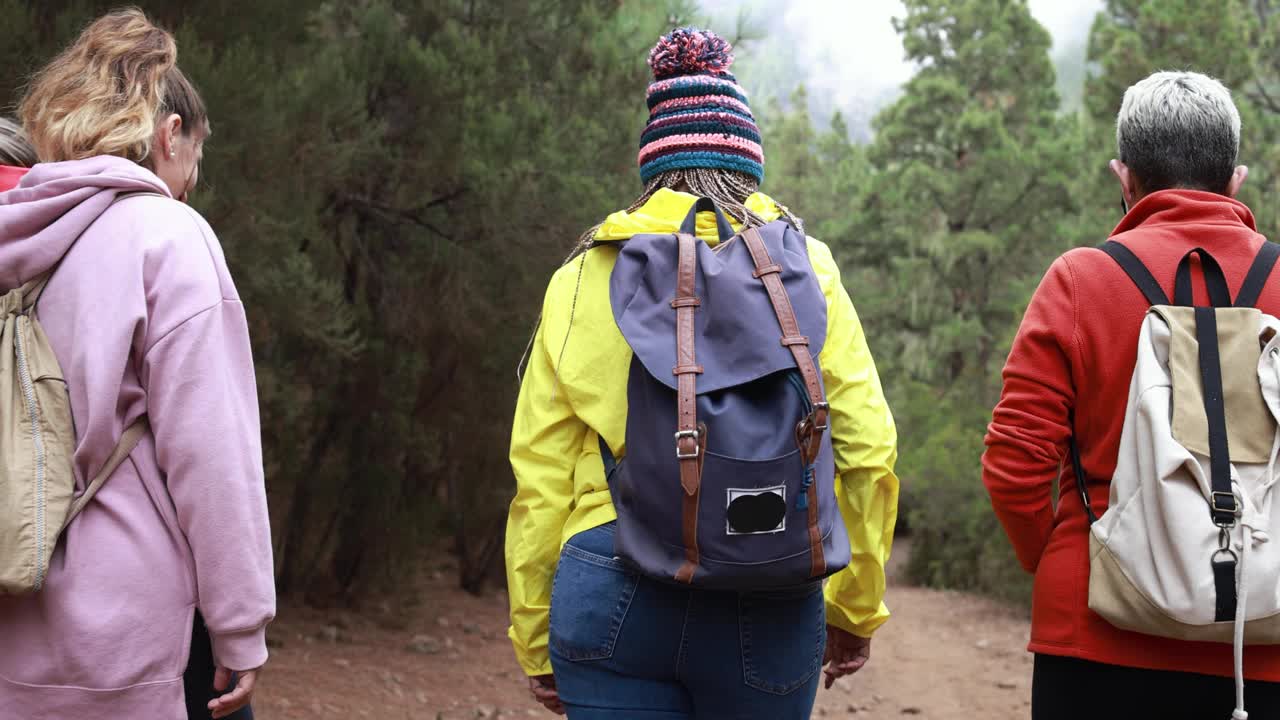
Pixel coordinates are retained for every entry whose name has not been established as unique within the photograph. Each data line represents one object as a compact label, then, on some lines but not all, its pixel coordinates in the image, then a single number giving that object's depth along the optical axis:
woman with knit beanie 2.06
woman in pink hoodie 1.86
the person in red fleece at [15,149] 2.29
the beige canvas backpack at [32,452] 1.81
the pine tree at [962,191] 20.08
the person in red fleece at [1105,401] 2.11
